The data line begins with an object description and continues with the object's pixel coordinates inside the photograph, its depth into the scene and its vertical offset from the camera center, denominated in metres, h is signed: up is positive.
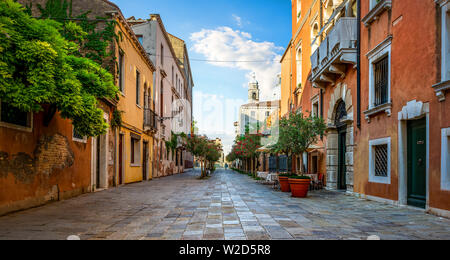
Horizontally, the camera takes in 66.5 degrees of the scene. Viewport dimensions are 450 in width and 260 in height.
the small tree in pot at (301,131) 12.17 +0.33
